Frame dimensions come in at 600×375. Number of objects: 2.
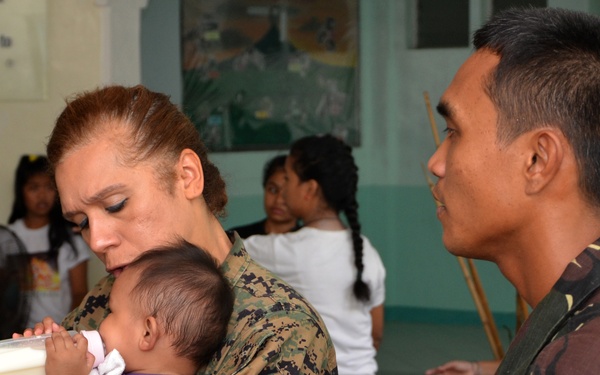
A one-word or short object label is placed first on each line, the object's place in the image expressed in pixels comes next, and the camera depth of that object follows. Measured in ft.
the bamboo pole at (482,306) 10.68
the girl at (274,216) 14.07
